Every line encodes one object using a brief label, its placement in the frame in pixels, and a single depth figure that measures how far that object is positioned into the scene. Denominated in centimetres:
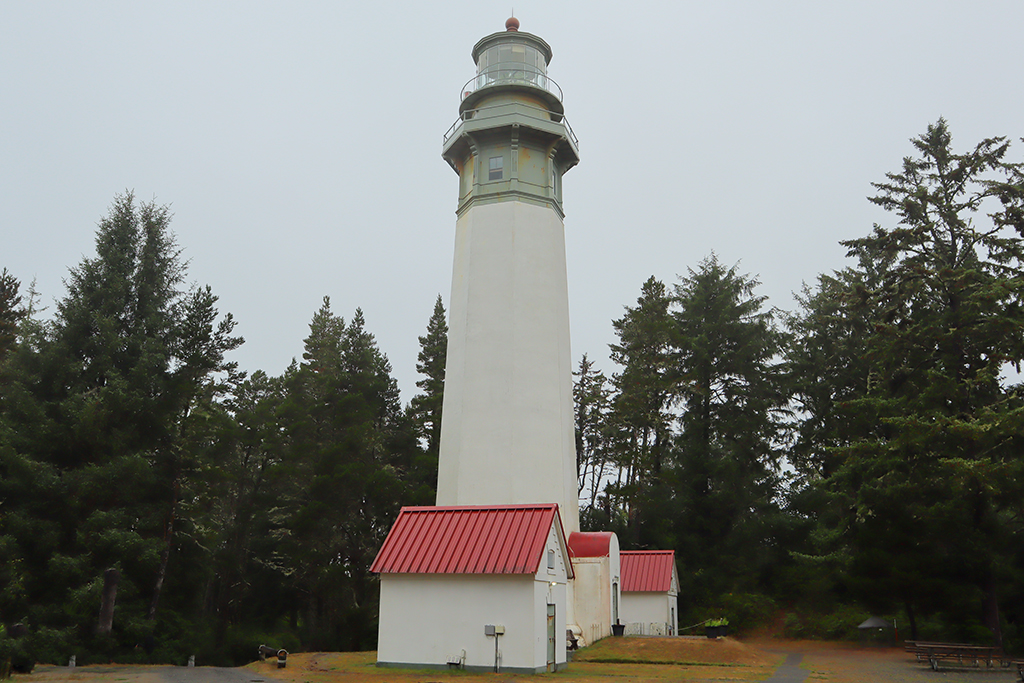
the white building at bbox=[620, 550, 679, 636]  3025
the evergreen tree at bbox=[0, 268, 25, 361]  3616
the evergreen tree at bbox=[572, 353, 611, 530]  4378
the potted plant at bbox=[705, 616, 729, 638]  2528
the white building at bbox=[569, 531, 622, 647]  2403
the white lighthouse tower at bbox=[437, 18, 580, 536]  2388
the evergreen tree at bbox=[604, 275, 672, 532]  4132
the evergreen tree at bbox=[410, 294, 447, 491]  3778
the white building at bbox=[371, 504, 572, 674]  1716
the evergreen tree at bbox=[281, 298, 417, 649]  3462
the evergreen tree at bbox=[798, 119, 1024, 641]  2389
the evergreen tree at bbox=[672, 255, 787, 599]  3912
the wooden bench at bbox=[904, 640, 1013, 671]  2091
